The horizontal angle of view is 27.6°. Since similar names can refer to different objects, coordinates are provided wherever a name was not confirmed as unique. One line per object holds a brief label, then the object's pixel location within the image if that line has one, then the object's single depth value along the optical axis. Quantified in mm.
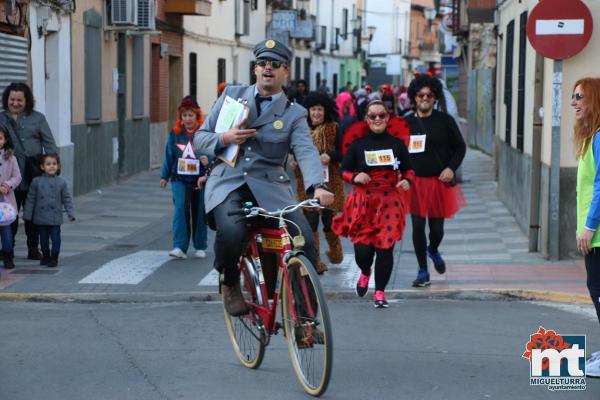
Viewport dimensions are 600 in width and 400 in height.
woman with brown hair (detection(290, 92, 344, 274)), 11367
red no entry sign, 11797
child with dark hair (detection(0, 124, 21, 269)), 11539
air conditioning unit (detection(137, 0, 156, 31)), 22781
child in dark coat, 11930
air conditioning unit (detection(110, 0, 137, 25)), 21703
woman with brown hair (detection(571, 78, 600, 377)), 6570
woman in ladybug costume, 9641
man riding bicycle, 7070
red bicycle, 6344
